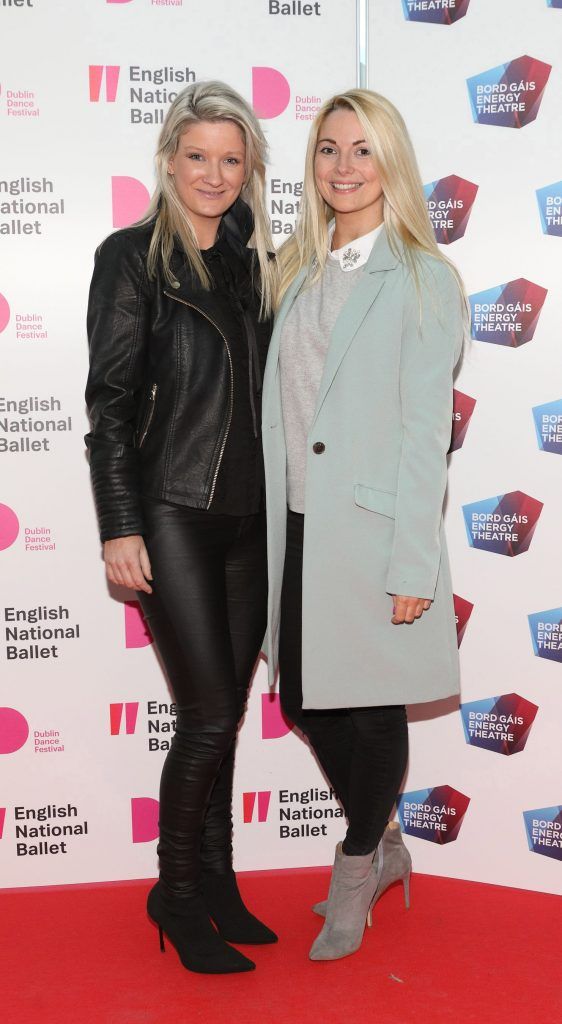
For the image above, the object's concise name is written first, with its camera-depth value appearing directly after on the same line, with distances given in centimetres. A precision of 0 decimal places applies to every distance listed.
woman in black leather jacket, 205
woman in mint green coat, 201
